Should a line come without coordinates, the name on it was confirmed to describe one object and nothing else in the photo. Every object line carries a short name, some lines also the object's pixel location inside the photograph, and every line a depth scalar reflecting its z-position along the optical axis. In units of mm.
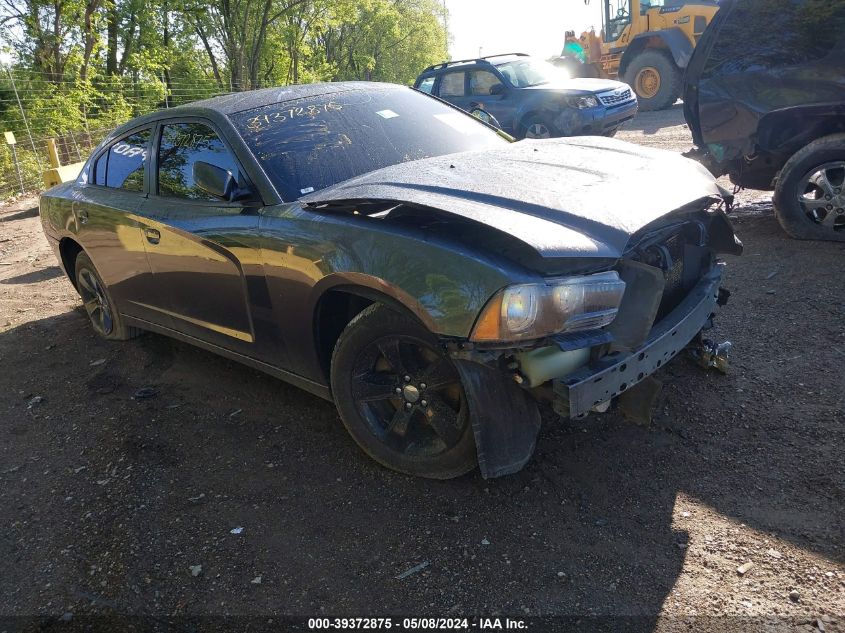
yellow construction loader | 15828
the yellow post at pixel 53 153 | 12859
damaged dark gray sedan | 2492
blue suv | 11086
